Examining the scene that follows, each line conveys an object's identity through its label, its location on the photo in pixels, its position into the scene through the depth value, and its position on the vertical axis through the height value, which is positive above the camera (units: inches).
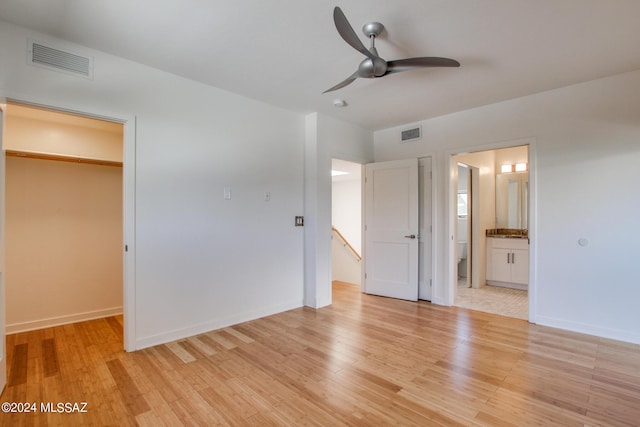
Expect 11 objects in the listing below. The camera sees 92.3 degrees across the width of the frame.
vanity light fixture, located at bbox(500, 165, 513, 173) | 222.8 +32.4
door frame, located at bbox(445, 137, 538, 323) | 138.5 +0.7
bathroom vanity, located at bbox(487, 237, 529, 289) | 202.2 -33.4
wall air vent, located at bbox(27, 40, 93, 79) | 91.6 +47.7
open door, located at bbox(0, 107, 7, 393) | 79.7 -21.4
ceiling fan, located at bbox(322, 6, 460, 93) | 86.4 +43.1
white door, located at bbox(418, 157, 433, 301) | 174.1 -10.5
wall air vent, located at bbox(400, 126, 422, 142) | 176.3 +45.9
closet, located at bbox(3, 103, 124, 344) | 128.1 -2.7
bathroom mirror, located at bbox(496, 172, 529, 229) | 217.8 +9.3
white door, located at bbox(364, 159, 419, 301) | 175.2 -9.7
